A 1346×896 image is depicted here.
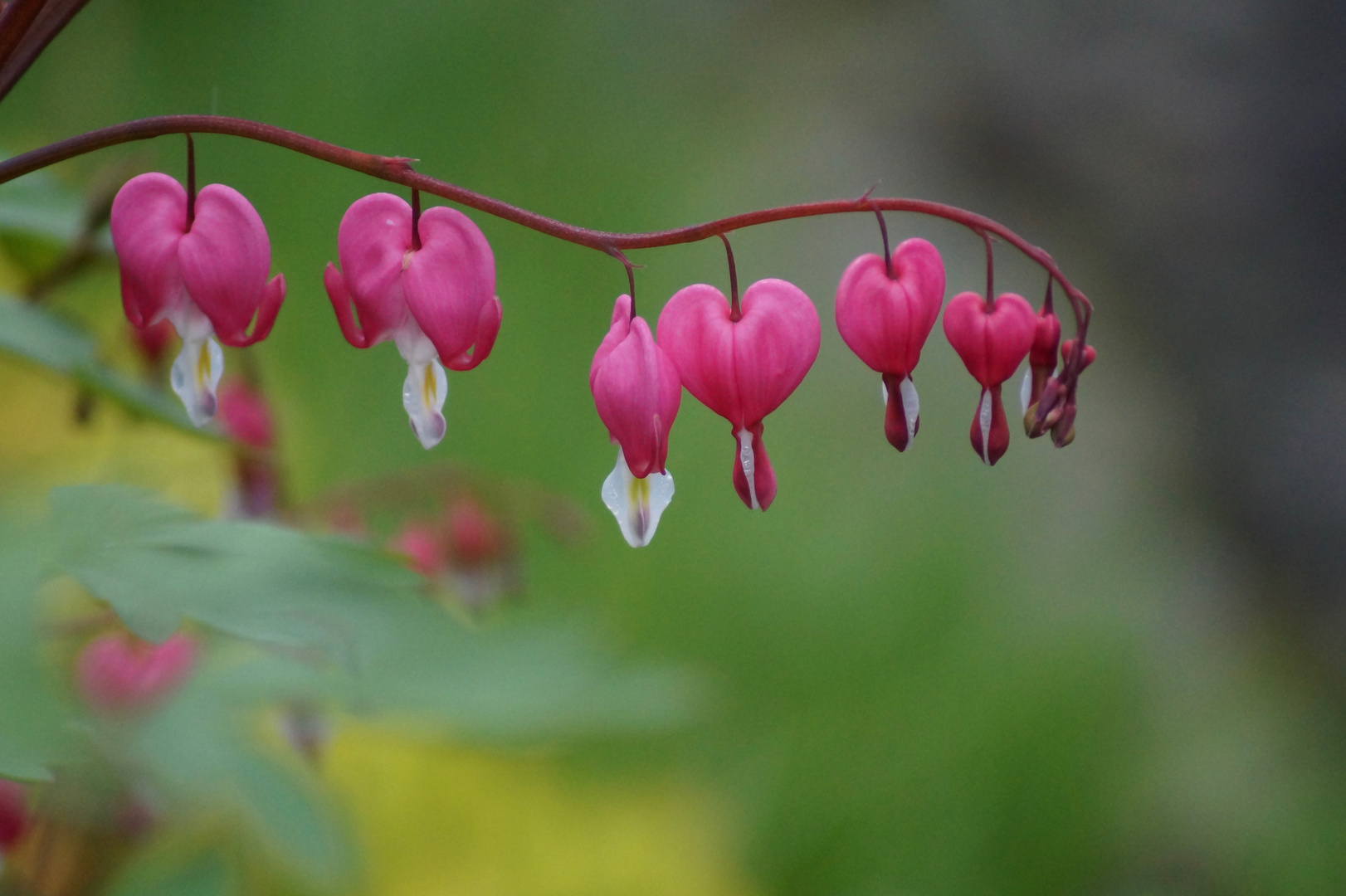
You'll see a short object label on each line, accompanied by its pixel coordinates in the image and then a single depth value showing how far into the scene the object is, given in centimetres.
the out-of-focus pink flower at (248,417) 117
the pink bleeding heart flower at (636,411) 86
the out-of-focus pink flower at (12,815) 94
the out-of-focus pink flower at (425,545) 119
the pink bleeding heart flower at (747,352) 86
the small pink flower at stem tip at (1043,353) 87
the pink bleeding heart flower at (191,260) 86
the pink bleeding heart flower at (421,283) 86
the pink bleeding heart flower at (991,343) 87
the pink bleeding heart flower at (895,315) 87
